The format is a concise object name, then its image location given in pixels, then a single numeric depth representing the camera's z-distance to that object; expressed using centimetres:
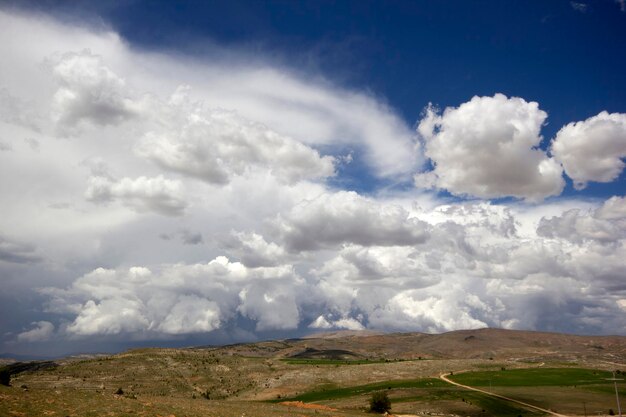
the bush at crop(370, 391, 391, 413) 7325
